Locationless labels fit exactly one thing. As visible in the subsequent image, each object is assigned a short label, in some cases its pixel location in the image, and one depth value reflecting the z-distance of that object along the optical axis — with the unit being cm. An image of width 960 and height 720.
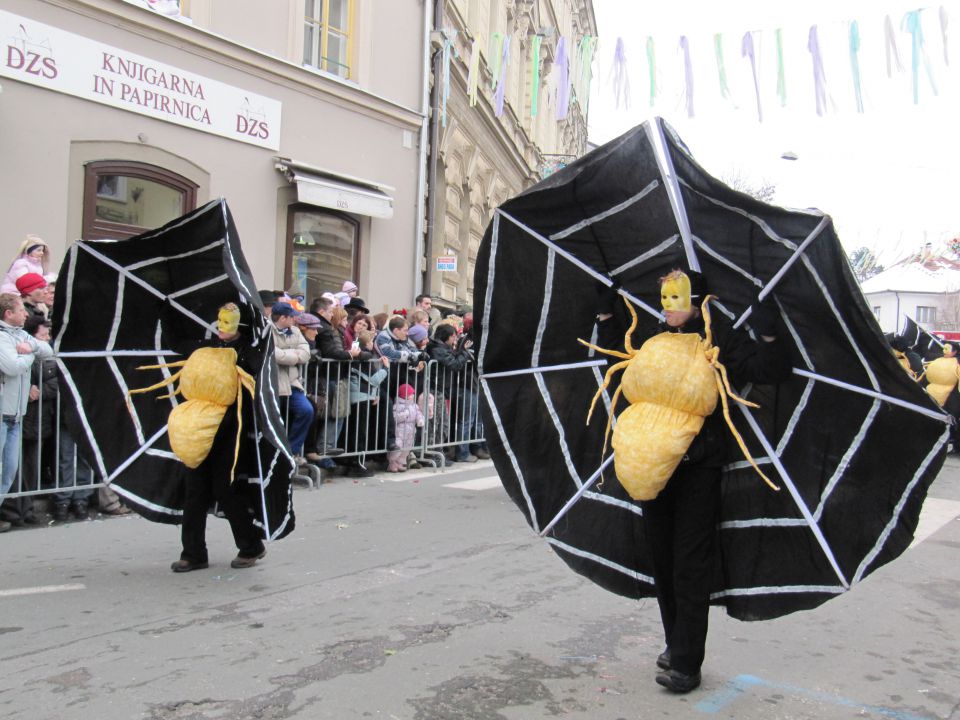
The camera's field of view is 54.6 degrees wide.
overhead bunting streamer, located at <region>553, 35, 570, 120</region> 1545
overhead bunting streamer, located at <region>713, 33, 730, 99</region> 1190
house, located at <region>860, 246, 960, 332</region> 6028
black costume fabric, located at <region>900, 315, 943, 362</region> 1440
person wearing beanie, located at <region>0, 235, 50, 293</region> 834
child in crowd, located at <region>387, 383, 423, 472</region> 1052
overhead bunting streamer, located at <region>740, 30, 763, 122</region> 1175
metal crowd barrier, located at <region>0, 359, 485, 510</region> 715
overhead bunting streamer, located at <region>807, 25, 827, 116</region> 1098
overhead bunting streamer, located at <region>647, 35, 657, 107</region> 1262
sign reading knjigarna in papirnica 1036
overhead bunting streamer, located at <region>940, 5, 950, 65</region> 1005
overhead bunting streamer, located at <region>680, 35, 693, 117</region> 1220
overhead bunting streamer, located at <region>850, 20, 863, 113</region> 1063
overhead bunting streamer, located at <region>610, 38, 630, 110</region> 1299
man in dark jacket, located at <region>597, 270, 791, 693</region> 382
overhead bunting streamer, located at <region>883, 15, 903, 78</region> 1047
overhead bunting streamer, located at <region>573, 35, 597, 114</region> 1645
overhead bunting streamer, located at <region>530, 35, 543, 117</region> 1704
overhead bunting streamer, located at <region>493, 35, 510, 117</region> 1703
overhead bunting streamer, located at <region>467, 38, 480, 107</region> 1652
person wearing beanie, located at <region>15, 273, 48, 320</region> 764
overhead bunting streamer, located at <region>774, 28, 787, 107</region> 1161
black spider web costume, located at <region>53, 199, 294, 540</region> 573
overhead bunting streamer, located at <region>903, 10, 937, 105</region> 1009
